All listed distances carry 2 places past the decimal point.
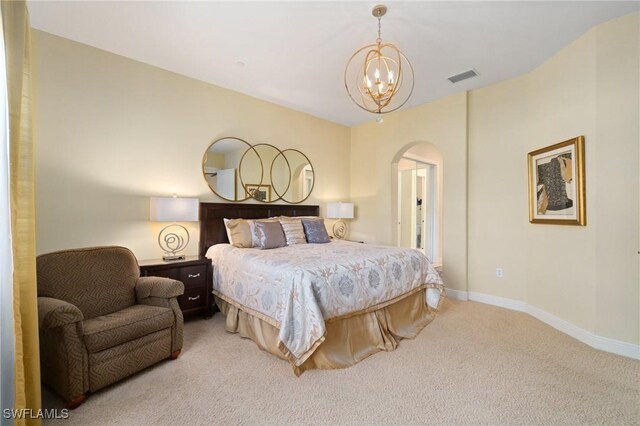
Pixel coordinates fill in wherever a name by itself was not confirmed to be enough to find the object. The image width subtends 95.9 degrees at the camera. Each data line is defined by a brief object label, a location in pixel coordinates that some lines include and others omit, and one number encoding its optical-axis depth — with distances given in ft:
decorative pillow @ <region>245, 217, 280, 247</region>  11.14
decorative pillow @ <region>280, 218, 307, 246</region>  12.00
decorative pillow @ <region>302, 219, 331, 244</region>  12.63
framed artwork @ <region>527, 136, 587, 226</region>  9.12
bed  7.07
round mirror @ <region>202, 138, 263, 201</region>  12.62
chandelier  7.63
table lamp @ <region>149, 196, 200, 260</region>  10.07
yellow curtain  4.45
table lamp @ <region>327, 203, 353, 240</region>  16.19
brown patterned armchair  5.71
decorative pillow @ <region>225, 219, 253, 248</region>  11.05
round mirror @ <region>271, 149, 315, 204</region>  14.89
